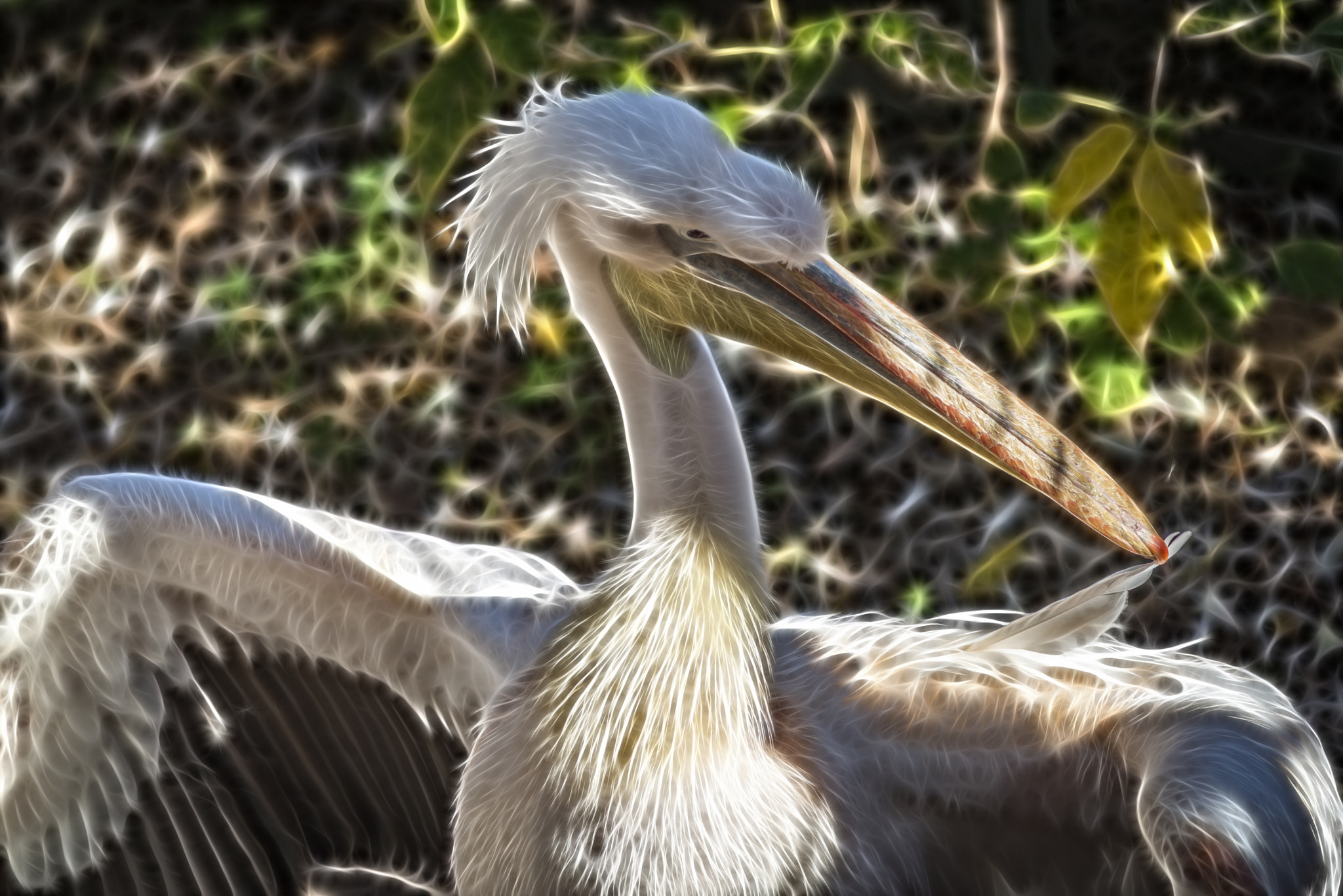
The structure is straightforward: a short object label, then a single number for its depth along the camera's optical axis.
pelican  12.70
